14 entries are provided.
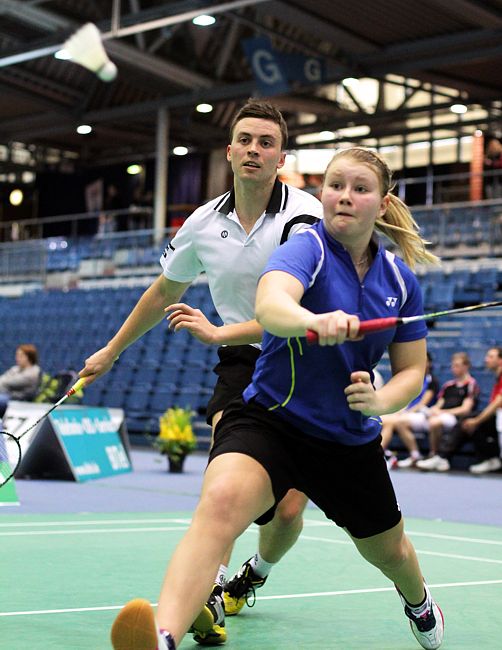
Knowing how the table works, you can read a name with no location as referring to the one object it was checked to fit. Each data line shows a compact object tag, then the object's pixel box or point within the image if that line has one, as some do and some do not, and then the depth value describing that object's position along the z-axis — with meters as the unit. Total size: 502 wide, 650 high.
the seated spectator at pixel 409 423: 14.48
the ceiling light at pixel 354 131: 30.03
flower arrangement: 13.65
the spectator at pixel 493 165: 23.25
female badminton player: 3.34
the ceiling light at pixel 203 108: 27.95
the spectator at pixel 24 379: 14.82
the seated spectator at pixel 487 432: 13.66
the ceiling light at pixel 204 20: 20.41
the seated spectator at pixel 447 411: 14.04
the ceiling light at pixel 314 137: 30.56
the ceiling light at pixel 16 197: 38.34
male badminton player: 4.36
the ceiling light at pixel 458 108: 26.73
